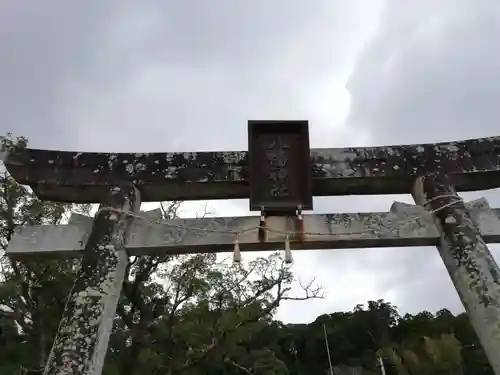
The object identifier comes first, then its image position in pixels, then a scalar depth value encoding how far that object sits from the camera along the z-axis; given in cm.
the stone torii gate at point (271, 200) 343
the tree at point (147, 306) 870
